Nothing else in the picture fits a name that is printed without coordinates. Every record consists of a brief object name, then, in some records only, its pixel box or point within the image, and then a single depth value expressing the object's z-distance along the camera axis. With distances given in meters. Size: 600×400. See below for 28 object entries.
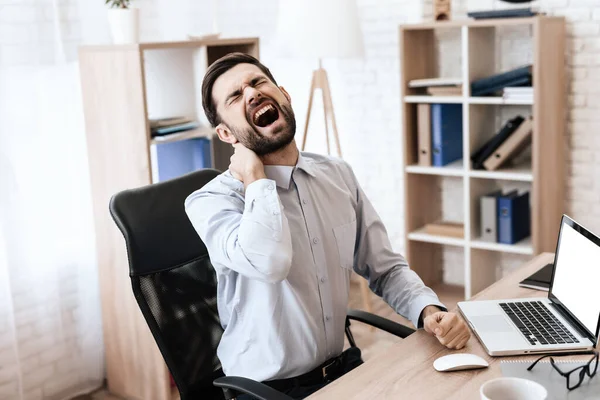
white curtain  3.06
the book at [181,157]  3.54
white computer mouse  1.64
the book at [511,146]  3.75
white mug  1.39
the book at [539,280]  2.13
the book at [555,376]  1.50
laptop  1.72
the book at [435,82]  3.88
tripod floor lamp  3.58
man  1.80
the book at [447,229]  4.12
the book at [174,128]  3.24
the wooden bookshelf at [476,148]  3.64
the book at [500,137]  3.82
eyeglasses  1.55
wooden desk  1.56
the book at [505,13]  3.60
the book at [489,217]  3.92
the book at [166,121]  3.25
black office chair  1.95
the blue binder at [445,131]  3.98
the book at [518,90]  3.64
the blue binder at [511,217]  3.88
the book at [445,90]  3.89
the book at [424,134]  4.00
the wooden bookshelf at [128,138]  3.09
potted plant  3.15
